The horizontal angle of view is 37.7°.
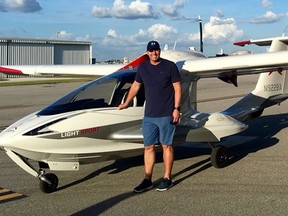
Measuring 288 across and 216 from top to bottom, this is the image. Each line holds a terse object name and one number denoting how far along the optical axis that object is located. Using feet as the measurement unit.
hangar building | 169.27
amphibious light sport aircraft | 17.61
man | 18.12
